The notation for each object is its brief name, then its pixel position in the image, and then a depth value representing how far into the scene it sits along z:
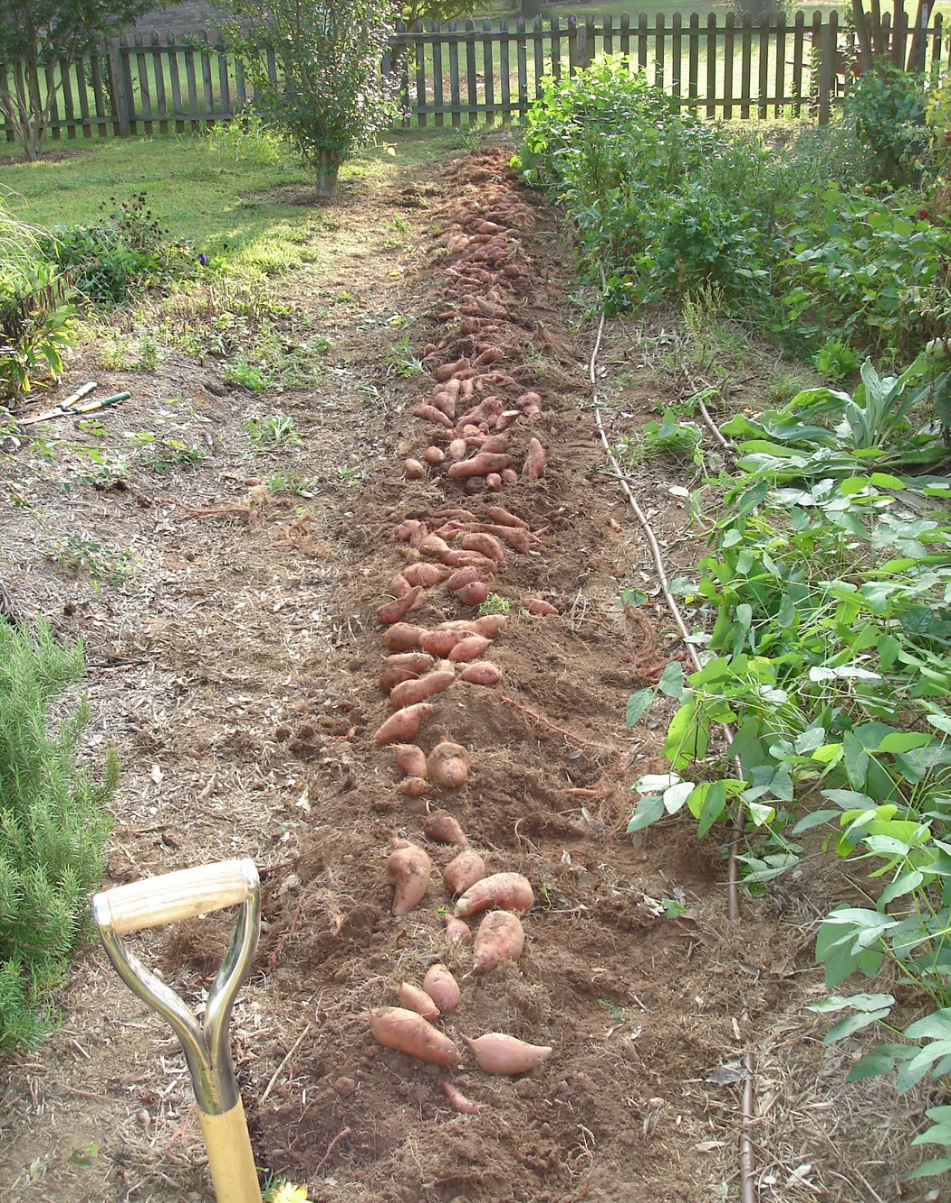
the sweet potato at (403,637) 3.52
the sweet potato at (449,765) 2.89
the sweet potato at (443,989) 2.25
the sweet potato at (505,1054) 2.16
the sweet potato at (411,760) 2.95
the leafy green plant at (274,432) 5.25
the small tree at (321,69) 8.76
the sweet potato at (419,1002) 2.22
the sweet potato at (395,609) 3.72
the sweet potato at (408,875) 2.52
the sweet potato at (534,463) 4.59
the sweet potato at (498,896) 2.48
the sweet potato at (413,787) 2.87
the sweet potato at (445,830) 2.71
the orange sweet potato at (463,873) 2.56
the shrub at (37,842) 2.19
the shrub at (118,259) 6.50
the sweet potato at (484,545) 3.99
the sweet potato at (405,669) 3.36
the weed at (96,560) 4.02
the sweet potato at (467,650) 3.38
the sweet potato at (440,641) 3.44
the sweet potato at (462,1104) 2.08
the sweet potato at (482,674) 3.25
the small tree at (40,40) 10.98
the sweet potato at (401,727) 3.10
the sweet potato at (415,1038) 2.15
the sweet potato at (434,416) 5.05
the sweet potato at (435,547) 4.02
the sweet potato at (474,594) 3.71
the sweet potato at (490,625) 3.52
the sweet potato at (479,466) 4.59
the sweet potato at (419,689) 3.23
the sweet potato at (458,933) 2.39
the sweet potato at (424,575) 3.84
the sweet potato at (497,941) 2.33
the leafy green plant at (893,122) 7.55
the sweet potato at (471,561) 3.91
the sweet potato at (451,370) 5.55
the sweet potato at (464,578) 3.79
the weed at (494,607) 3.67
